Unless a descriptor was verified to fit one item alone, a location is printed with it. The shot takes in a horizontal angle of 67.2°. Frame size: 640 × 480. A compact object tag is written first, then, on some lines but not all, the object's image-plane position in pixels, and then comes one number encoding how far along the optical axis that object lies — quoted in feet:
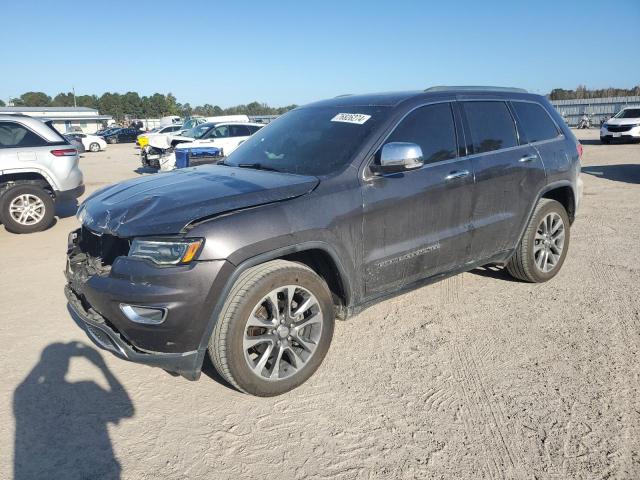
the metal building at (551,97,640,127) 137.28
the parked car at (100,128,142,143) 144.77
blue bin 31.73
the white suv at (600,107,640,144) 69.31
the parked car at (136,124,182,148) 83.51
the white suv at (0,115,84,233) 24.47
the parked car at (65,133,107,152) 101.96
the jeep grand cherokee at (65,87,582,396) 8.71
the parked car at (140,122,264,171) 49.96
